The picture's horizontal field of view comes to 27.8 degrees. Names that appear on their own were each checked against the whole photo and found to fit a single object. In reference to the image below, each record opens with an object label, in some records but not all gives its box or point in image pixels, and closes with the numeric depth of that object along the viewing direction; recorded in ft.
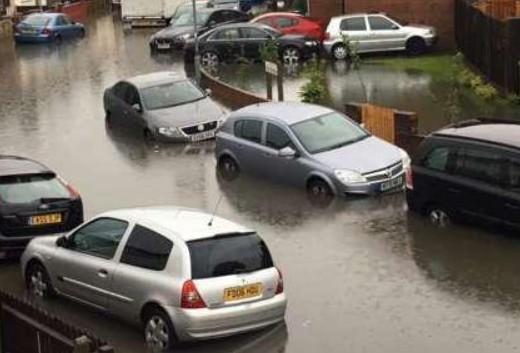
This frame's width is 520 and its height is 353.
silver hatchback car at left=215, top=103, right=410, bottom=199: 62.39
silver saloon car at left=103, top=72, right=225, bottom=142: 82.84
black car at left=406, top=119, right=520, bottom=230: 52.29
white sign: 87.35
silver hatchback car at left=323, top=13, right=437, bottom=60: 120.26
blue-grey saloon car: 156.15
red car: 124.98
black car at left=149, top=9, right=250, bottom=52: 135.95
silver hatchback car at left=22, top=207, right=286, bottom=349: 38.32
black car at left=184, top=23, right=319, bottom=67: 120.57
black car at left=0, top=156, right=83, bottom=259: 52.34
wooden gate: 73.67
